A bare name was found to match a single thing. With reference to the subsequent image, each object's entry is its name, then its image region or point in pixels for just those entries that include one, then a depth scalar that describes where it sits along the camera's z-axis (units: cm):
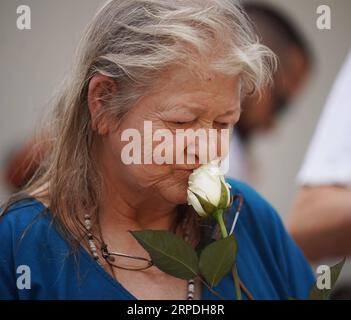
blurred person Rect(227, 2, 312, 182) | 230
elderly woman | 208
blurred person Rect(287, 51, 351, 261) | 232
